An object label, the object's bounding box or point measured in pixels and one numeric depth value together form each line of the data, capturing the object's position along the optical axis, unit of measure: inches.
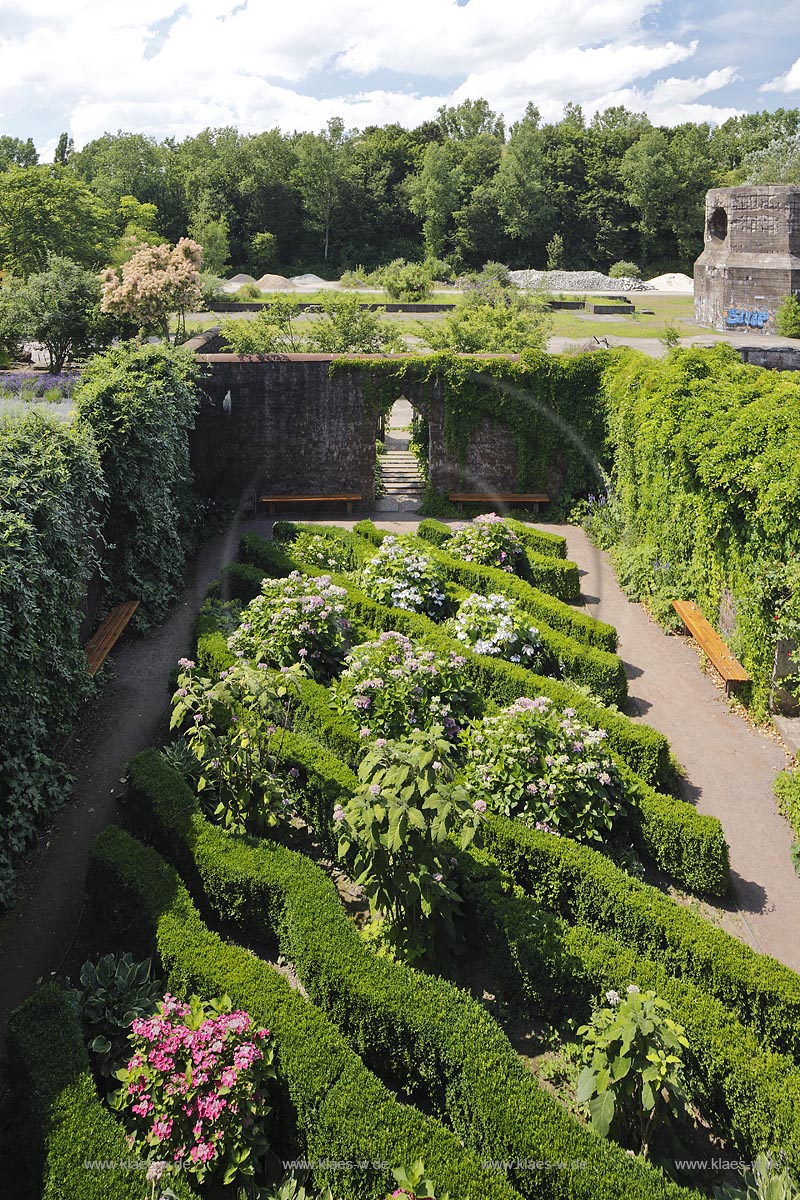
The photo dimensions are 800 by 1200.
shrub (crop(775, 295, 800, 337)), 1039.0
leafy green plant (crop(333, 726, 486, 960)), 220.4
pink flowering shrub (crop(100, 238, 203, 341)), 698.2
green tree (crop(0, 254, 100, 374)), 743.1
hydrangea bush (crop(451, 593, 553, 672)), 380.8
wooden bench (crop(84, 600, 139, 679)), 393.5
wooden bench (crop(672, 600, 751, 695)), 402.9
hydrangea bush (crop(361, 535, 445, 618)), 422.3
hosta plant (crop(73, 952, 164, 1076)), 205.6
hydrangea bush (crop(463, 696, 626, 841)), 282.7
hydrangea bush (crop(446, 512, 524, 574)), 492.4
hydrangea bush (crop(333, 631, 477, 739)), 319.0
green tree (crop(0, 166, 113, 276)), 1139.9
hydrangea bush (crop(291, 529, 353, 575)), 478.6
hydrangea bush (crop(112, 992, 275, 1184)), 175.9
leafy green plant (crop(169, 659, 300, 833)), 273.3
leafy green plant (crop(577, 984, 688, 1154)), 184.2
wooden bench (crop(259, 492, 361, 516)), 673.0
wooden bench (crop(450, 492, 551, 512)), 683.4
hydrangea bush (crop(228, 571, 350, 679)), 362.6
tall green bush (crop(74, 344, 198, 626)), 451.8
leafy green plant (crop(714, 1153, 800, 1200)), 169.8
